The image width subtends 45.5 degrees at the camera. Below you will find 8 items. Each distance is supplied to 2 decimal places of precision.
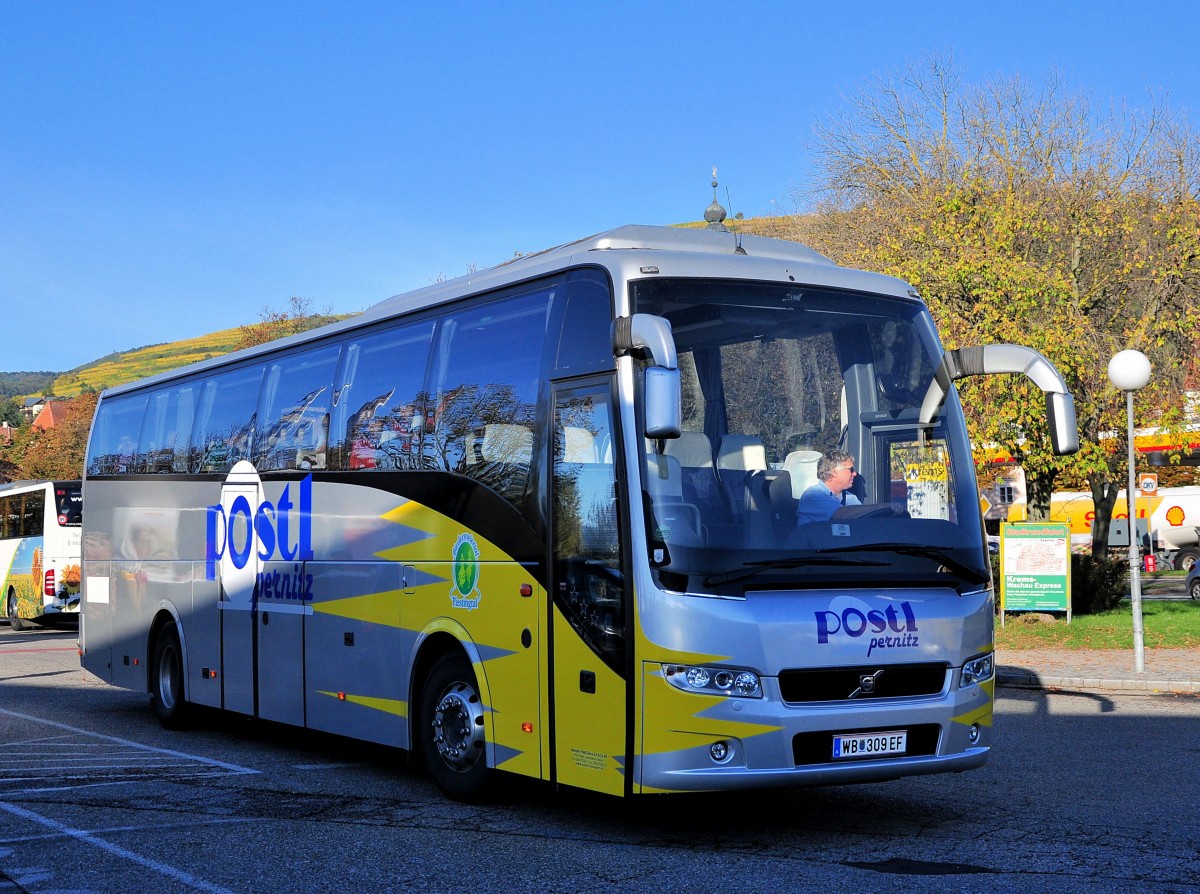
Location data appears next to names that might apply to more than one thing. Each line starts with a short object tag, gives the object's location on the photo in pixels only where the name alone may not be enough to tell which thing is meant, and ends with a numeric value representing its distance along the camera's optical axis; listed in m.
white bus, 32.34
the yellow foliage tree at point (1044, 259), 24.50
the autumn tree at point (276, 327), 68.88
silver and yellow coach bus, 7.33
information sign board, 22.42
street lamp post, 17.33
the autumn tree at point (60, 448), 77.06
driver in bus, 7.66
